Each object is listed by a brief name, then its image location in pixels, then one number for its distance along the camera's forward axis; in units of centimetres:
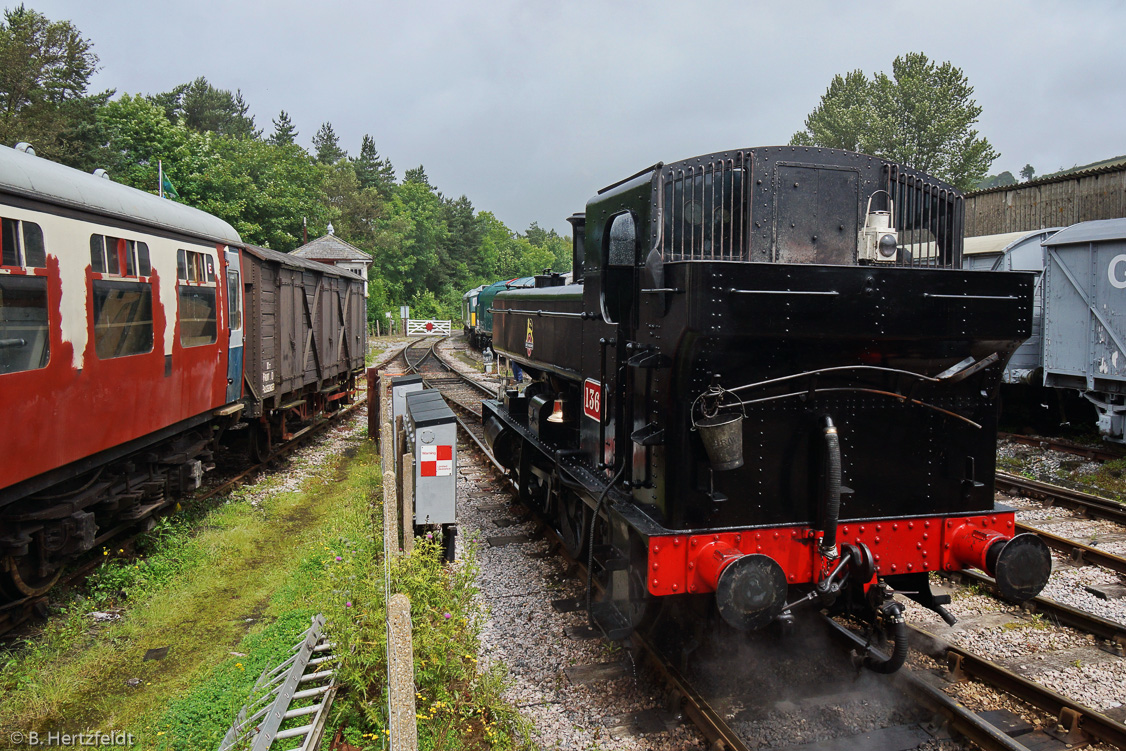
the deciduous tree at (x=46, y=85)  2878
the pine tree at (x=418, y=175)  10806
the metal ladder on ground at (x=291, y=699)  377
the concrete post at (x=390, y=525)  460
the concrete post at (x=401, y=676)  251
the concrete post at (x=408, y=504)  568
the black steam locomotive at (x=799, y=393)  373
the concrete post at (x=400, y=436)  843
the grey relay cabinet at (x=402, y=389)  930
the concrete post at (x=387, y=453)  645
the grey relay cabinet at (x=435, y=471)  647
